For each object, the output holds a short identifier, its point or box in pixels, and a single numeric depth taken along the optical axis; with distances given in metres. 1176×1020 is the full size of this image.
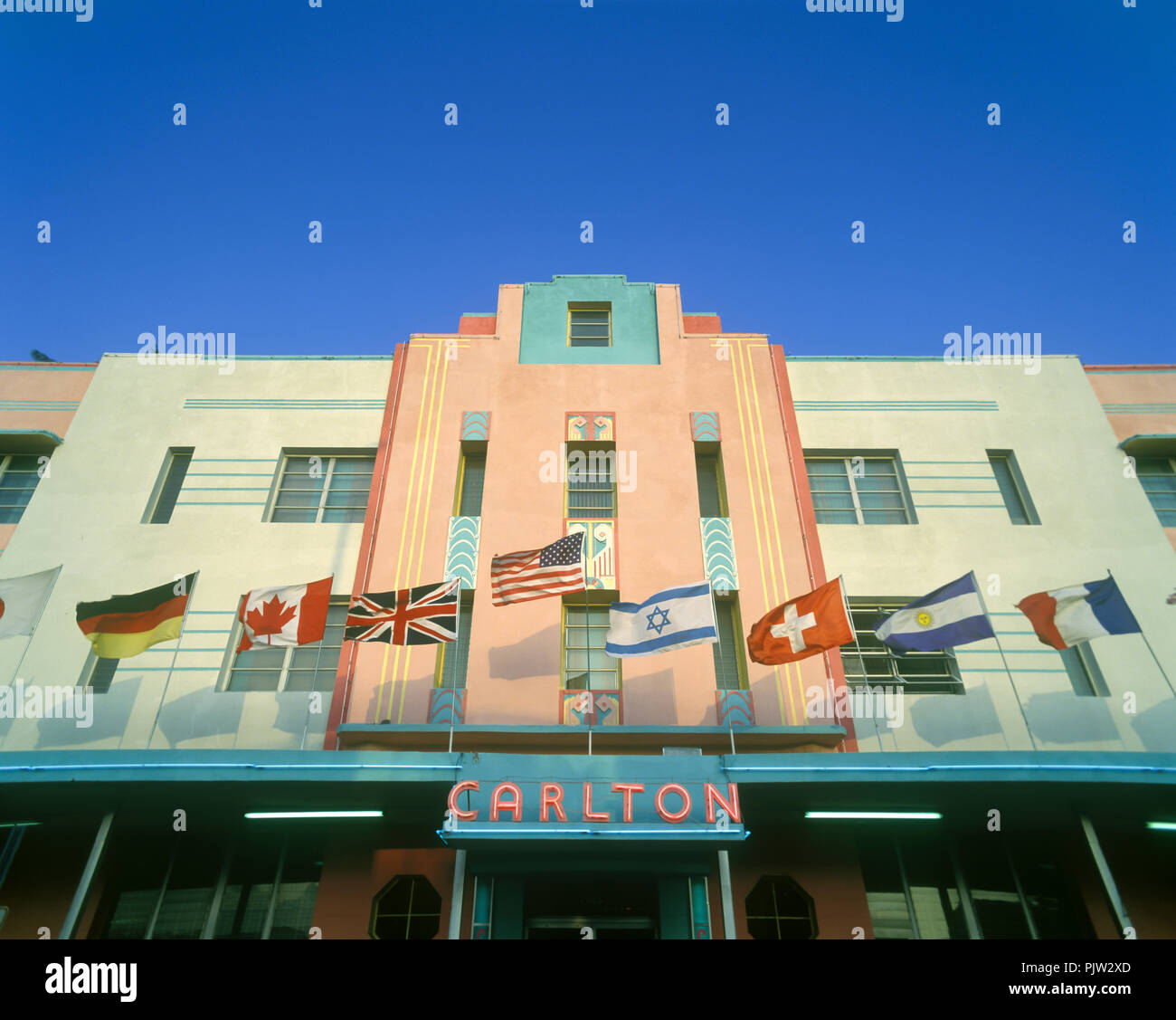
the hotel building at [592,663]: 11.38
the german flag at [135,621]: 13.09
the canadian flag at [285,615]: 13.00
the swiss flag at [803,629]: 12.83
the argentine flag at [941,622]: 12.83
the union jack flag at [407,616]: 13.10
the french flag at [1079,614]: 12.67
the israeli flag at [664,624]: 12.68
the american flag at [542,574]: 13.40
